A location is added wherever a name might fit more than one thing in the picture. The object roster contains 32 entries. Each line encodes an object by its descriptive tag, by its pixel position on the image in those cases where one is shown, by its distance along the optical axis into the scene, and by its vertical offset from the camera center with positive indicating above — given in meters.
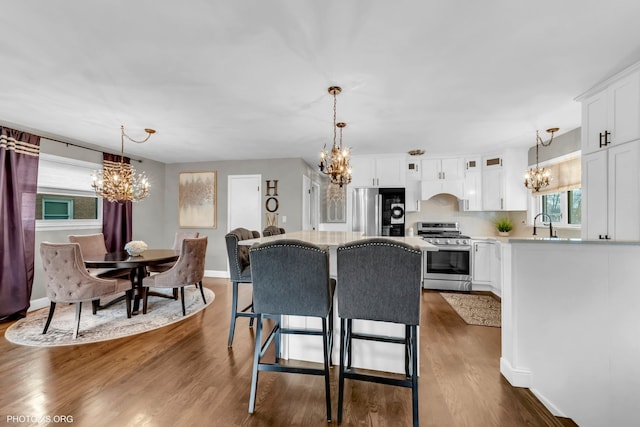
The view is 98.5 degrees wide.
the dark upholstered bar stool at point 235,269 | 2.66 -0.55
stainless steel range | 4.53 -0.82
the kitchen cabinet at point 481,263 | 4.53 -0.78
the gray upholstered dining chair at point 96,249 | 3.68 -0.51
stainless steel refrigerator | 4.94 +0.06
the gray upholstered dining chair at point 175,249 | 4.05 -0.57
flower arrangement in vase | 3.56 -0.45
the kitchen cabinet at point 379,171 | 4.97 +0.81
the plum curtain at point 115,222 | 4.47 -0.15
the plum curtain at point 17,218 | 3.26 -0.07
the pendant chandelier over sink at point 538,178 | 3.69 +0.53
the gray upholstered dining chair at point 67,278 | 2.73 -0.66
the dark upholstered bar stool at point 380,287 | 1.57 -0.42
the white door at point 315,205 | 6.25 +0.23
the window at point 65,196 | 3.77 +0.24
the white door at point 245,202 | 5.39 +0.24
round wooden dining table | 3.10 -0.56
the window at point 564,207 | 3.68 +0.15
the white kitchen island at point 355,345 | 2.13 -1.06
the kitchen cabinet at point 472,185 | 4.86 +0.55
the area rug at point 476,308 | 3.26 -1.23
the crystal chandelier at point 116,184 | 3.37 +0.36
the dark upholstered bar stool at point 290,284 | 1.67 -0.43
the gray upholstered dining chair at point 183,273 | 3.33 -0.73
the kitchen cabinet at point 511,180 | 4.56 +0.61
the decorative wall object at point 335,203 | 5.88 +0.26
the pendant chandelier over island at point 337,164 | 2.73 +0.52
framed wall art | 5.58 +0.28
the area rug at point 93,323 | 2.76 -1.26
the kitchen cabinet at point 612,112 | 2.08 +0.87
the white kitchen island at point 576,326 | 1.66 -0.71
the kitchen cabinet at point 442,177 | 4.95 +0.71
